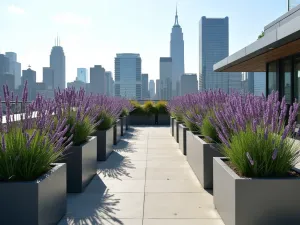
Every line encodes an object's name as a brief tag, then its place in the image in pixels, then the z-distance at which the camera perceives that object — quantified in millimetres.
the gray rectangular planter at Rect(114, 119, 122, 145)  8662
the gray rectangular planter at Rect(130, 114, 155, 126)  16422
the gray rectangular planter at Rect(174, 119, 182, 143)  8753
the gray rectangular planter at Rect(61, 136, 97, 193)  4141
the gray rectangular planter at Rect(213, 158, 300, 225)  2594
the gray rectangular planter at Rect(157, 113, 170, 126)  16328
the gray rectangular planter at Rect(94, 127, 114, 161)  6402
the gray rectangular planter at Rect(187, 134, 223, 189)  4277
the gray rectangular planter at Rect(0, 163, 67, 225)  2521
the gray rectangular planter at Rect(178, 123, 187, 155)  6951
